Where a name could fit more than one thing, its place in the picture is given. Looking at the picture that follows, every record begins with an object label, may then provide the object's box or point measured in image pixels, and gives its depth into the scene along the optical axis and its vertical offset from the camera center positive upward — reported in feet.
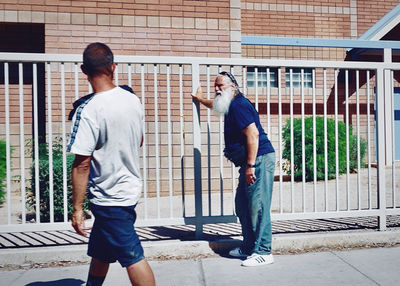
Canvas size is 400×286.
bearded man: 10.69 -0.52
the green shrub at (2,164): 17.30 -0.78
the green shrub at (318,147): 27.25 -0.14
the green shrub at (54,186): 14.46 -1.52
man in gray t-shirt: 6.90 -0.31
